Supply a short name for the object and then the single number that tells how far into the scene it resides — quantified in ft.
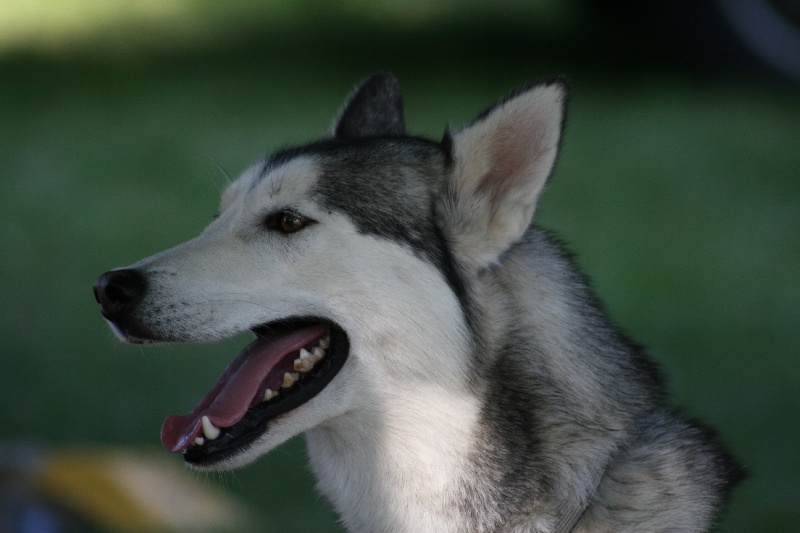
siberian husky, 20.45
